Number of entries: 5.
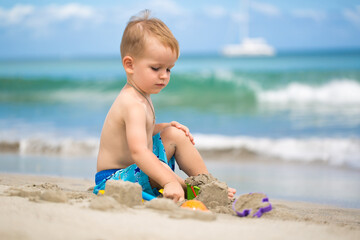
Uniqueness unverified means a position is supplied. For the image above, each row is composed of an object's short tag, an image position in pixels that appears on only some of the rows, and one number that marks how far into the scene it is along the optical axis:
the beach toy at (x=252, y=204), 2.15
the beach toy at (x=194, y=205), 2.12
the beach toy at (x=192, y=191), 2.45
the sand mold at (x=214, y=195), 2.32
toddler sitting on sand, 2.35
